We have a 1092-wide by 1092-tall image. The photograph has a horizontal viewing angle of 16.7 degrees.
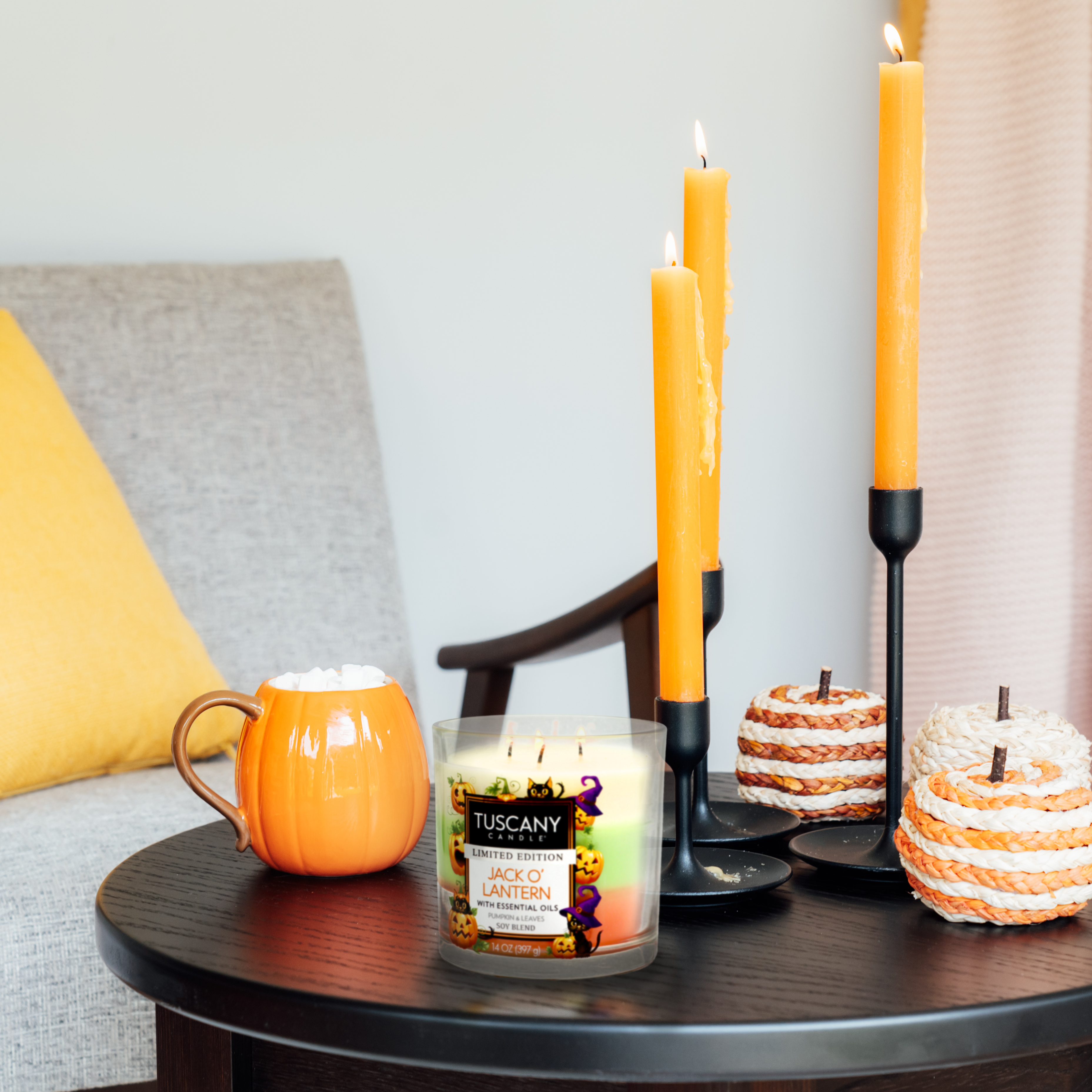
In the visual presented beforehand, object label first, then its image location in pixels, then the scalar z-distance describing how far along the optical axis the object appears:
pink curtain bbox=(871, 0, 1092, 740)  3.40
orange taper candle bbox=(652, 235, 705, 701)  1.89
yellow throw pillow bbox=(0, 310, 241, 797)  2.48
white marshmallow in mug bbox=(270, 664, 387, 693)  2.04
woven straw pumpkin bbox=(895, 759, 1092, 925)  1.89
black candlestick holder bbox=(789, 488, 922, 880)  1.98
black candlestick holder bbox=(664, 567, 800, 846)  2.04
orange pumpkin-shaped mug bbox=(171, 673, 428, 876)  2.00
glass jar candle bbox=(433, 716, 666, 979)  1.84
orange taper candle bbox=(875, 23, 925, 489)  1.98
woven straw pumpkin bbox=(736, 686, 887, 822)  2.09
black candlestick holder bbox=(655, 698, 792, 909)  1.91
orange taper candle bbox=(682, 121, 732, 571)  2.03
